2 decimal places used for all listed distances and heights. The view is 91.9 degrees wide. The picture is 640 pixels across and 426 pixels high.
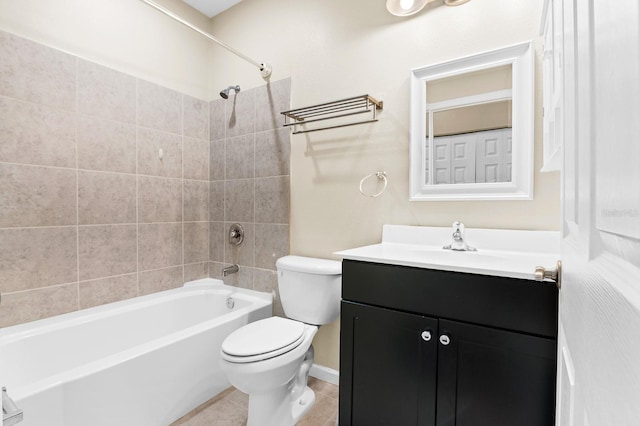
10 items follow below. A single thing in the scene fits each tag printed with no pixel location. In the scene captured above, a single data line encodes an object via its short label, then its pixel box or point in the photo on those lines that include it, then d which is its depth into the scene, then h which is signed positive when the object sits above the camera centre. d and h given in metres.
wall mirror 1.41 +0.41
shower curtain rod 2.04 +1.04
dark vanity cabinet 0.97 -0.49
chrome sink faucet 1.47 -0.14
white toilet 1.36 -0.63
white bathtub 1.24 -0.76
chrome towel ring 1.77 +0.19
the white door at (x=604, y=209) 0.22 +0.00
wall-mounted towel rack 1.77 +0.62
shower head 2.37 +0.92
